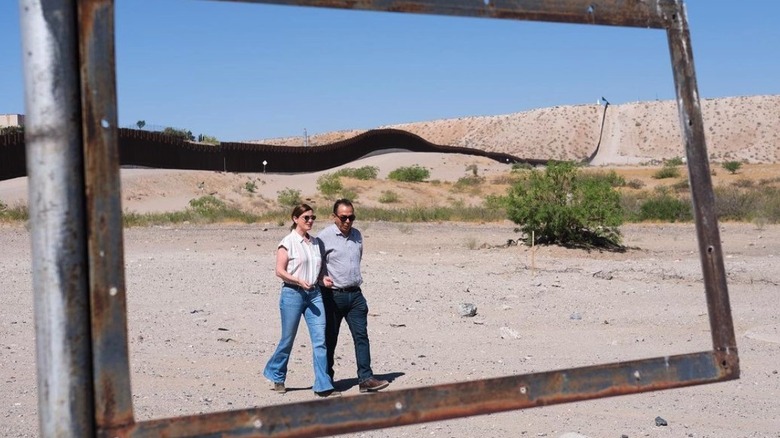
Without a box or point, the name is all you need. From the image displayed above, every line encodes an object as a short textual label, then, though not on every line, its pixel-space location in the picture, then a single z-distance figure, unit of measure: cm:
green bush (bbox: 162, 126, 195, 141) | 6319
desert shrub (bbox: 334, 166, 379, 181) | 4895
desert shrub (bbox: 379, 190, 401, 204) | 4197
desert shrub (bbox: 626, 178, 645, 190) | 4970
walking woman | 861
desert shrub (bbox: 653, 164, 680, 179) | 5412
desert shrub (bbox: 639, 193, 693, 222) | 3086
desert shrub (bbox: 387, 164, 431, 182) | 5253
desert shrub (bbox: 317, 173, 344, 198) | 4068
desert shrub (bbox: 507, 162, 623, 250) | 2153
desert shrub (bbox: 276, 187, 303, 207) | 3813
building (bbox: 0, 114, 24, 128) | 7362
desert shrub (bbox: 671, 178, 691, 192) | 4665
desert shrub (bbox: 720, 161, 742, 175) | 5766
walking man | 882
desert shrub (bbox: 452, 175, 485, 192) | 4872
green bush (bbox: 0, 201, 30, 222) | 2776
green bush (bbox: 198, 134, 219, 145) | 6345
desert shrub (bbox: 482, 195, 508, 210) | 2272
